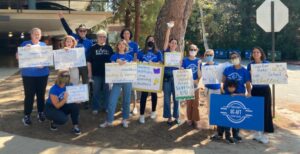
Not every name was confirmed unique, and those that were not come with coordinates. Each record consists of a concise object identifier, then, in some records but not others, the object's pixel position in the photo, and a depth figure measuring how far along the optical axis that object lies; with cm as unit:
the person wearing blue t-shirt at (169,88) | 583
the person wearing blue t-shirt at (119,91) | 549
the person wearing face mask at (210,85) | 572
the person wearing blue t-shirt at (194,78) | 578
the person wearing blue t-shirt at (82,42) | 601
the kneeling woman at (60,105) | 521
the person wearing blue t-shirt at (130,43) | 594
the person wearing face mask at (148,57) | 579
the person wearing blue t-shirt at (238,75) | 538
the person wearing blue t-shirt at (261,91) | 550
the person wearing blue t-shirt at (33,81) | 538
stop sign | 726
